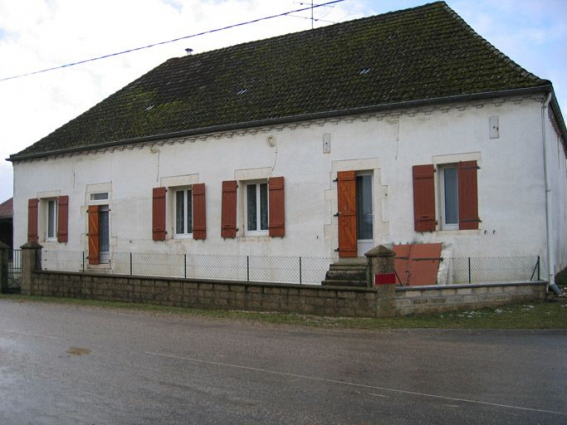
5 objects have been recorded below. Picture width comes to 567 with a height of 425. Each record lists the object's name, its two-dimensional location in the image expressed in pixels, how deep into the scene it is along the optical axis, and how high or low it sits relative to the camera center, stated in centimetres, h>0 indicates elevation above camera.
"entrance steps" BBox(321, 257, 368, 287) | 1644 -78
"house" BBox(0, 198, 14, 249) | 3447 +106
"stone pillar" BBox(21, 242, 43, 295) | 2064 -50
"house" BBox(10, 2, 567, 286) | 1545 +246
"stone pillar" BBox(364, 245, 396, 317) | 1336 -74
